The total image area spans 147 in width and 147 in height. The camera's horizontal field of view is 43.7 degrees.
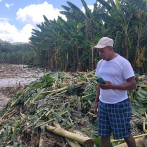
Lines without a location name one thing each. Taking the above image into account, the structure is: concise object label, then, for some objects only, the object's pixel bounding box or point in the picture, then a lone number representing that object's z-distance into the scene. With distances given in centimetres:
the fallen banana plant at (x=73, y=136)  233
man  192
